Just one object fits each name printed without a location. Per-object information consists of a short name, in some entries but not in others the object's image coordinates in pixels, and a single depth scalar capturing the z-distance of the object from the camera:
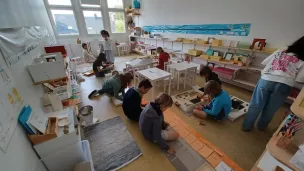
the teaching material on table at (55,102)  1.71
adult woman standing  1.37
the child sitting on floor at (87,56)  5.03
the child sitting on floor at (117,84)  2.55
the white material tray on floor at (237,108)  2.25
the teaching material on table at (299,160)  0.61
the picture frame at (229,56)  3.28
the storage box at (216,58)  3.42
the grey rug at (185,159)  1.52
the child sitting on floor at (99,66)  4.12
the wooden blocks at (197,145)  1.73
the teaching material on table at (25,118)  1.09
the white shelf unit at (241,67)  2.87
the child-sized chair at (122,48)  7.01
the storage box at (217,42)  3.43
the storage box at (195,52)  3.98
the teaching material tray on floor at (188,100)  2.49
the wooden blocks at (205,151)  1.64
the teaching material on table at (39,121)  1.19
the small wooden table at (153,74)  2.61
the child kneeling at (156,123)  1.54
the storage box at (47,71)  1.65
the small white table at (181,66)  3.01
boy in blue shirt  1.99
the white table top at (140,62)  3.42
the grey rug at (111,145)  1.59
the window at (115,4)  6.58
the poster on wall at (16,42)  1.18
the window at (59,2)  5.43
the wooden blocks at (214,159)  1.54
